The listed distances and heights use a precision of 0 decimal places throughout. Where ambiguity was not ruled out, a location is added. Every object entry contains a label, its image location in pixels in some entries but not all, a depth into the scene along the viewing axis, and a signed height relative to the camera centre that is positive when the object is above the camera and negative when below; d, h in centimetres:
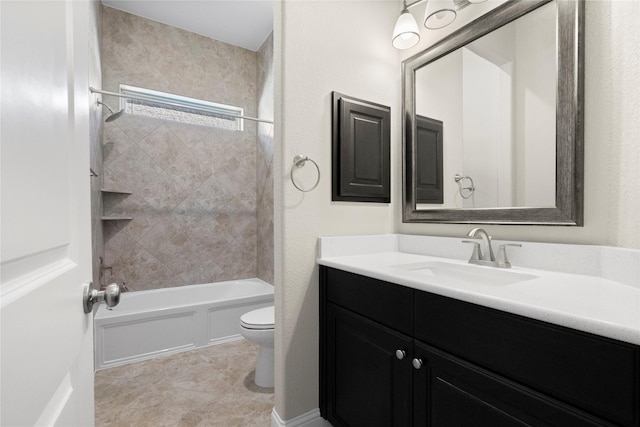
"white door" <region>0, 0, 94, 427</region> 32 -1
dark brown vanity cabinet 62 -44
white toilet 183 -79
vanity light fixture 142 +96
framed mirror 111 +41
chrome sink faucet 124 -20
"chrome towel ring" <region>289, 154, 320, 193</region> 144 +23
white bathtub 215 -89
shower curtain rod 202 +86
